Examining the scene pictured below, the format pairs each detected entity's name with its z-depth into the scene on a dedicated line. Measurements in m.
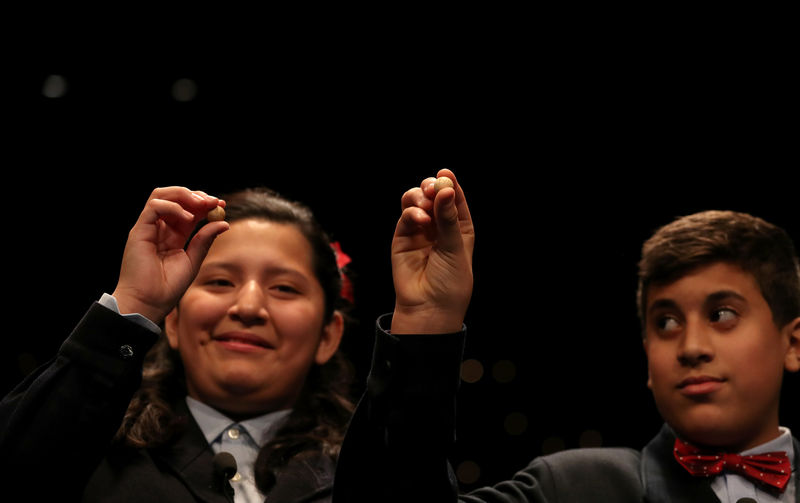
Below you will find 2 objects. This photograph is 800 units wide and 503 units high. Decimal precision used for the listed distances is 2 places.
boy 3.88
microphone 3.86
